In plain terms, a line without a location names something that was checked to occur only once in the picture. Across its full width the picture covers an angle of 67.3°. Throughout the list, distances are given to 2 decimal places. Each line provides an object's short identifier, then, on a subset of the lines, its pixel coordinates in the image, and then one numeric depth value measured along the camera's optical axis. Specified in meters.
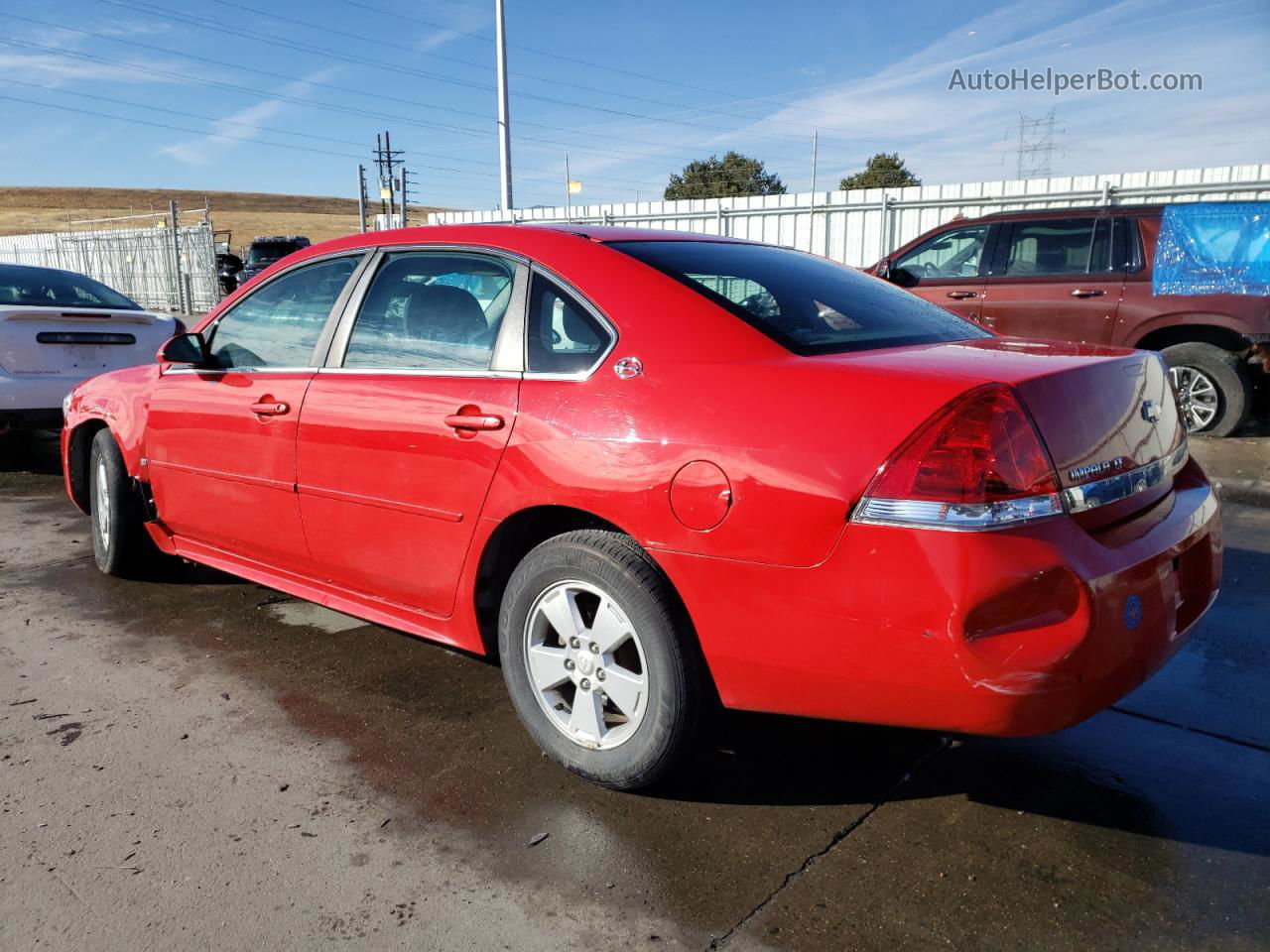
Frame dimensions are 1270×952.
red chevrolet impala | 2.05
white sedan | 6.91
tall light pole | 23.09
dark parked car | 25.92
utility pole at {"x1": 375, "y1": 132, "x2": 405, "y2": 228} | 53.28
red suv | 7.73
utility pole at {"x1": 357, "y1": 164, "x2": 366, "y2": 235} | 28.82
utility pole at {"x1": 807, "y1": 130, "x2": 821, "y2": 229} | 15.62
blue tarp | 7.61
